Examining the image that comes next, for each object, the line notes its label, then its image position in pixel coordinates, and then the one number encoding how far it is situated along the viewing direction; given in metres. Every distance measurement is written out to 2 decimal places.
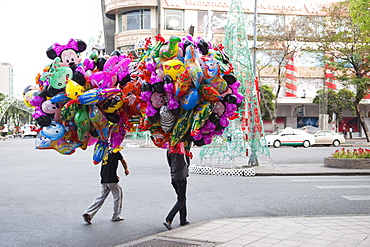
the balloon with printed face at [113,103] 6.38
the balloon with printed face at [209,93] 5.91
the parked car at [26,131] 56.57
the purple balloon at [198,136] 6.18
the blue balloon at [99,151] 6.91
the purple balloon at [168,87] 5.88
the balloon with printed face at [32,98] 6.45
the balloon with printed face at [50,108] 6.30
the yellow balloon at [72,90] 6.16
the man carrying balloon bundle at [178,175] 6.98
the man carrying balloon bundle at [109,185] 7.44
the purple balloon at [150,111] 6.05
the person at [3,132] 53.31
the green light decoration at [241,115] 15.08
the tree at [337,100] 45.88
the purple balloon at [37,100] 6.44
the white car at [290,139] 32.41
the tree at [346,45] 30.27
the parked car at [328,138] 33.22
